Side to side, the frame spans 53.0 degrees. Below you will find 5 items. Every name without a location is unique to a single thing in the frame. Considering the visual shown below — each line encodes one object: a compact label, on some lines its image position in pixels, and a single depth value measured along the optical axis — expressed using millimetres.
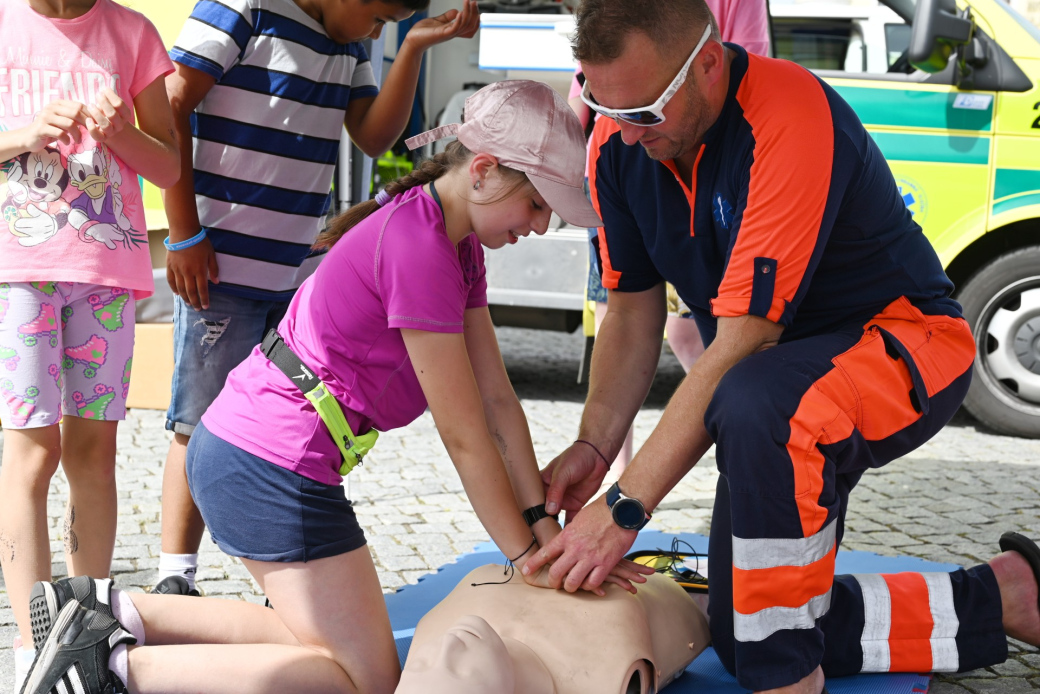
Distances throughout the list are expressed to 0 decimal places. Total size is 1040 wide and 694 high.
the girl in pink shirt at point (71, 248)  2166
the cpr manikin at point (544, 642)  1753
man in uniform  1880
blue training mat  2256
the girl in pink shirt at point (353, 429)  1980
